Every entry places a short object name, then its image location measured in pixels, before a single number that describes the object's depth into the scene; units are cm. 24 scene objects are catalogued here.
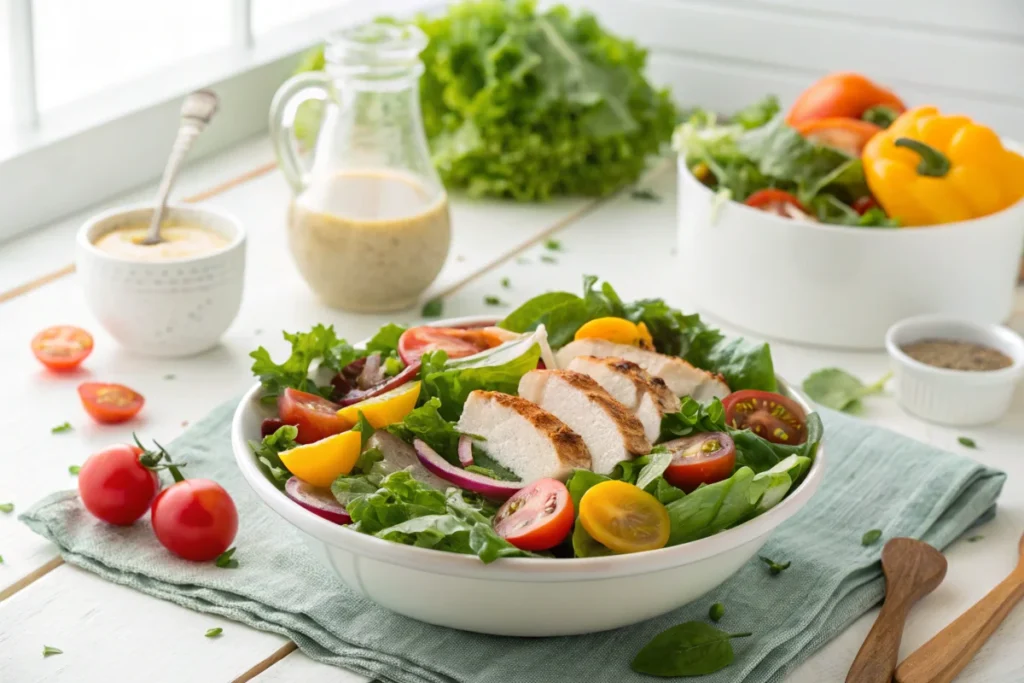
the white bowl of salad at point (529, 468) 153
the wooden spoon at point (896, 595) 157
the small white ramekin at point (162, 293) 176
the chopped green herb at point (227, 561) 162
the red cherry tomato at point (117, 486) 163
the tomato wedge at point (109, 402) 173
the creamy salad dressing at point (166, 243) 178
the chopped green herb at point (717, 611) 159
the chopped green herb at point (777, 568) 163
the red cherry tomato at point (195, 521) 162
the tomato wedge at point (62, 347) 177
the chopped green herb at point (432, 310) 186
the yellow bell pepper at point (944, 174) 182
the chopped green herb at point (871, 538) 165
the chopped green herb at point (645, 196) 206
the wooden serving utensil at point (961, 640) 156
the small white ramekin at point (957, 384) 176
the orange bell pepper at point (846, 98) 193
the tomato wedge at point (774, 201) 185
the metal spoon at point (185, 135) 180
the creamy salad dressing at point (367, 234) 182
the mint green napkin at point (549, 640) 157
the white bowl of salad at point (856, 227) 182
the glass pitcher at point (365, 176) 182
